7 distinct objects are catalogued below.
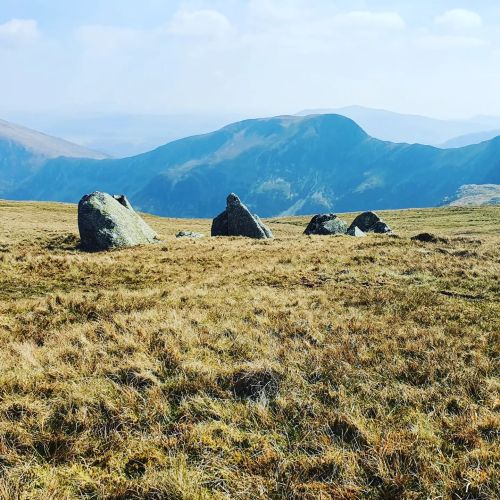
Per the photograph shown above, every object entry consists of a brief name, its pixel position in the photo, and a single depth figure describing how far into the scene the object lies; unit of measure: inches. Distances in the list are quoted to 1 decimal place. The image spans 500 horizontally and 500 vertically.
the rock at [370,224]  2139.4
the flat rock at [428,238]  1278.7
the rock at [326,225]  1873.8
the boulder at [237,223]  1705.0
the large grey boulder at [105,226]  1200.8
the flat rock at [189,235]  1607.8
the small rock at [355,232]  1672.0
